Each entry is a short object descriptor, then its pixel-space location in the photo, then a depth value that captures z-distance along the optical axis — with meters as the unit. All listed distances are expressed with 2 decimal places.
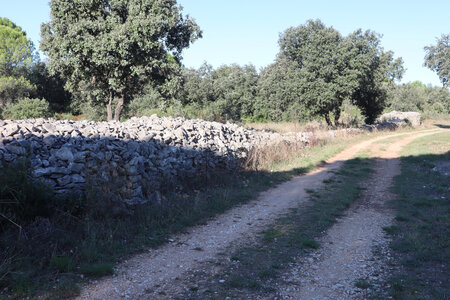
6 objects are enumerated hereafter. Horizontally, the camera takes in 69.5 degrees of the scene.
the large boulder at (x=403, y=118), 37.09
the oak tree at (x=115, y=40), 15.26
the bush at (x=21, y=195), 5.00
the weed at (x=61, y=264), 4.30
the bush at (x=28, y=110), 22.69
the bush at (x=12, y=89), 31.64
